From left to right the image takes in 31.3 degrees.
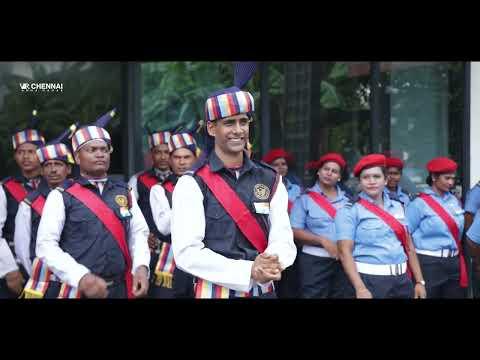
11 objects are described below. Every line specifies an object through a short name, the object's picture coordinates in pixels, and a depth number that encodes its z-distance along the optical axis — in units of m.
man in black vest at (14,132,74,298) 6.33
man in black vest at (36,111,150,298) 5.12
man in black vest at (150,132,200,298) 6.90
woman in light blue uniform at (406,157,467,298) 6.65
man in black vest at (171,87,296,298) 4.17
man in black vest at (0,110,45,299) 6.62
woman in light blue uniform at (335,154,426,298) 5.96
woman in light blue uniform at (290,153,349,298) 6.82
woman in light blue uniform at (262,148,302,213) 7.46
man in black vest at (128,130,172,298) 7.12
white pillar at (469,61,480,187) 7.94
